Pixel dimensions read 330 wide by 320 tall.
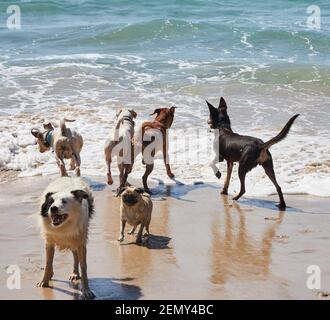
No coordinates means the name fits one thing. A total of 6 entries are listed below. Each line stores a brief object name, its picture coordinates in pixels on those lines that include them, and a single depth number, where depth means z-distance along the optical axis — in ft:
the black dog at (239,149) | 32.53
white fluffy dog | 19.99
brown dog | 35.17
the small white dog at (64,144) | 35.58
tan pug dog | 25.91
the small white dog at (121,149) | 34.55
